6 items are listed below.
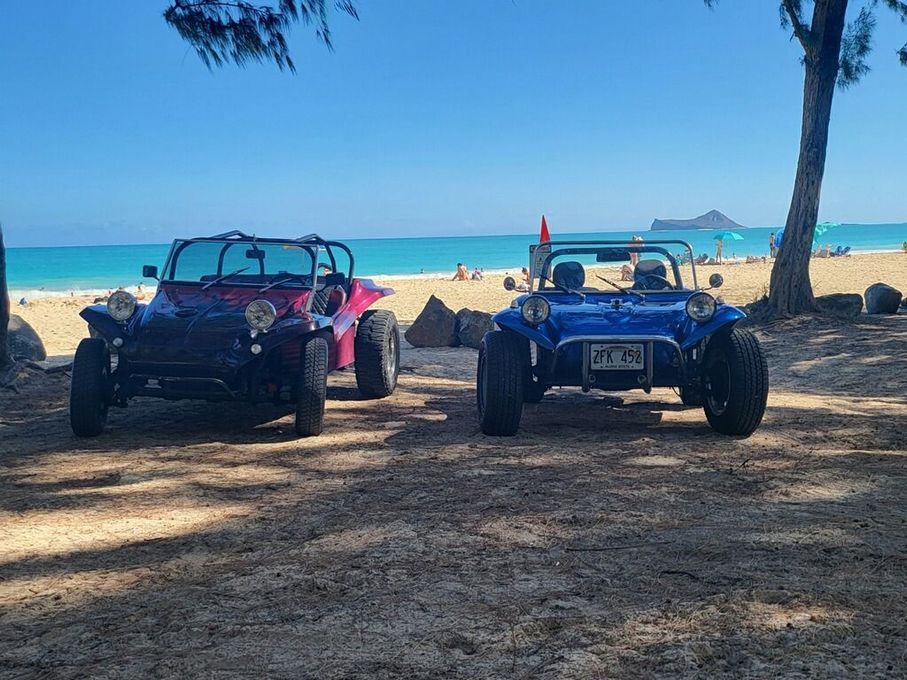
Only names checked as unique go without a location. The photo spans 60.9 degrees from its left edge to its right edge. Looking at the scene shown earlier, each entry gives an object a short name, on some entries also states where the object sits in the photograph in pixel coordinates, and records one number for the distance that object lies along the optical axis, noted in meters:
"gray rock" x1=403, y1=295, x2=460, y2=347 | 11.32
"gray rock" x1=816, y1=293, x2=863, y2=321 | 11.79
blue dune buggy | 5.05
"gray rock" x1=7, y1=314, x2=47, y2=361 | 10.52
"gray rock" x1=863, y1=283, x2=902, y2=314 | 12.24
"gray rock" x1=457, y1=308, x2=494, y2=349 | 11.15
